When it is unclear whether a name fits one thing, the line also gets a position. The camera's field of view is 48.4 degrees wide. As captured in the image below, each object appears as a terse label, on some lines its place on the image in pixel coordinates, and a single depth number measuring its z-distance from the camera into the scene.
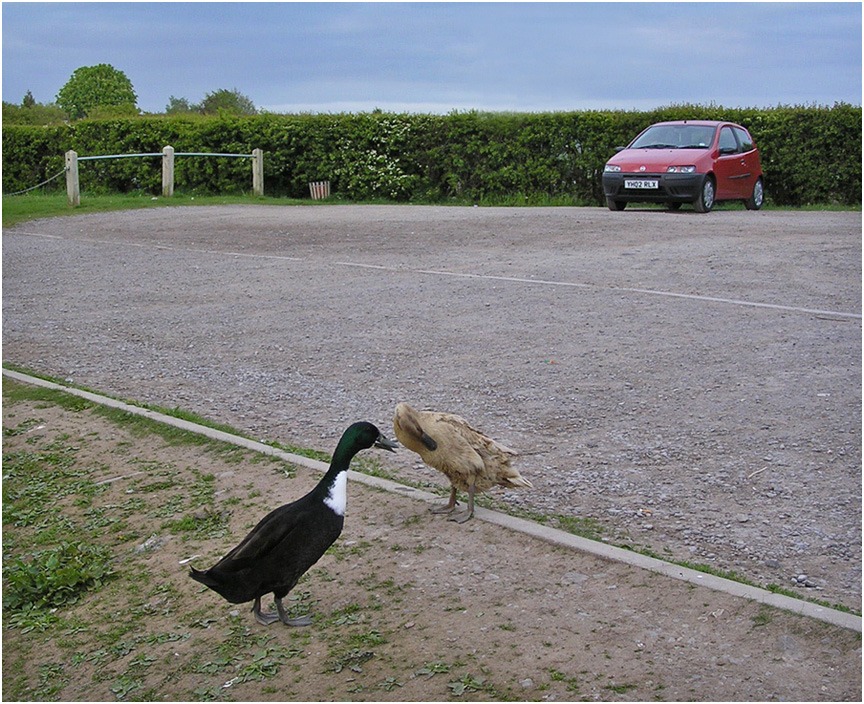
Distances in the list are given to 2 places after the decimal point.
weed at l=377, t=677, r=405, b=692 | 3.50
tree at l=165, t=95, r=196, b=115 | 48.18
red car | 17.86
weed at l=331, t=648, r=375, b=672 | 3.66
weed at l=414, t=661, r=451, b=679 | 3.56
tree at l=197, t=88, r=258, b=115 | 47.78
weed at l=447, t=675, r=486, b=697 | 3.43
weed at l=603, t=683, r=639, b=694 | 3.38
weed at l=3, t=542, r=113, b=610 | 4.55
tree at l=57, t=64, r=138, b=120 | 60.94
